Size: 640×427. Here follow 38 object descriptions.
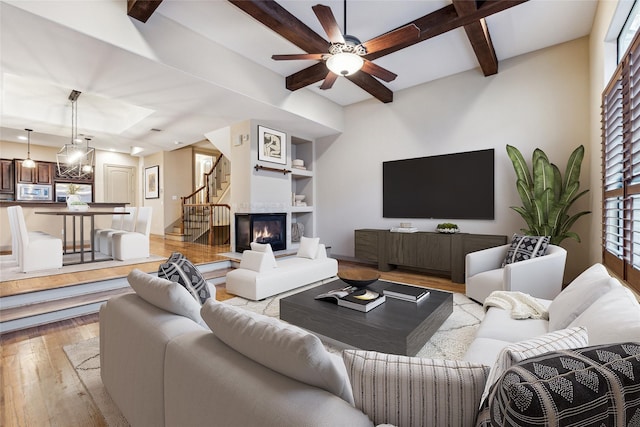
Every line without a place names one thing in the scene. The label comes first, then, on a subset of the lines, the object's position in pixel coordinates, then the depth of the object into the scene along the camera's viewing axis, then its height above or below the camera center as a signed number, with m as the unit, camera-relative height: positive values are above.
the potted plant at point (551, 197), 3.62 +0.20
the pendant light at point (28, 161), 6.92 +1.17
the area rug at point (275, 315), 1.80 -1.11
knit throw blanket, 2.01 -0.69
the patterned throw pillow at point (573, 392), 0.52 -0.34
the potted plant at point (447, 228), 4.78 -0.27
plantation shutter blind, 2.08 +0.38
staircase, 7.18 -0.08
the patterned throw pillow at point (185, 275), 2.00 -0.45
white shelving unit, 6.99 +0.69
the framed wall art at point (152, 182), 8.33 +0.83
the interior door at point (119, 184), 8.55 +0.80
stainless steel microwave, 7.23 +0.46
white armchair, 2.78 -0.67
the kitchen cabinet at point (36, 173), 7.17 +0.93
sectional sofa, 0.73 -0.51
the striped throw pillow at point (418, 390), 0.75 -0.47
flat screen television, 4.70 +0.44
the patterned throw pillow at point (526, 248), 3.27 -0.42
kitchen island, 5.73 -0.20
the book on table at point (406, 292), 2.63 -0.77
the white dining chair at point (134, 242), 4.71 -0.53
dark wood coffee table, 2.02 -0.84
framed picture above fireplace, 5.70 +1.34
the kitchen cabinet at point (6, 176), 7.02 +0.82
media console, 4.48 -0.63
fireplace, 5.52 -0.38
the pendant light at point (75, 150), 5.34 +1.18
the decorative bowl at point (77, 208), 4.95 +0.04
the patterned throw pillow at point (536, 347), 0.74 -0.39
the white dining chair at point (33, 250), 3.68 -0.53
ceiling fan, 2.70 +1.66
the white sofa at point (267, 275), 3.48 -0.82
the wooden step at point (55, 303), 2.84 -1.00
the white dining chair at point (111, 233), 5.13 -0.41
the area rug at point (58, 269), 3.57 -0.81
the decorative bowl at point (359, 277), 2.60 -0.61
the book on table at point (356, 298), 2.40 -0.75
